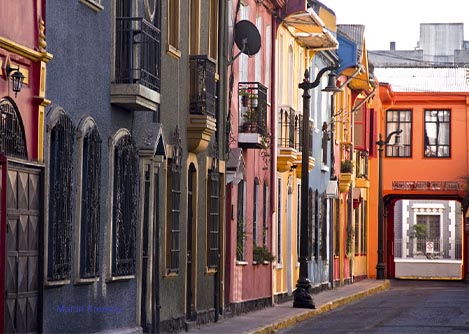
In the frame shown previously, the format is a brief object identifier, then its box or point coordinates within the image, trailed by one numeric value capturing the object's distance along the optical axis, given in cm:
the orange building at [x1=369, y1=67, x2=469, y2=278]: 5834
